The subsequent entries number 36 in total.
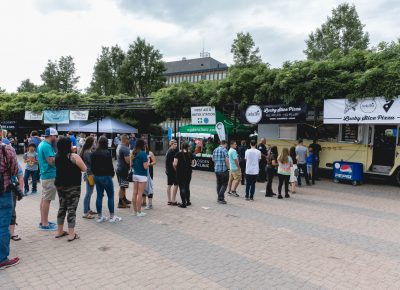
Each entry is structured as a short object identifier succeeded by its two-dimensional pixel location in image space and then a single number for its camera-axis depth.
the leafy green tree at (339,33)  32.72
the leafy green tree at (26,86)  70.19
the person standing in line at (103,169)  6.44
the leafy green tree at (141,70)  43.69
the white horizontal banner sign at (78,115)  24.46
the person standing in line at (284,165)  9.88
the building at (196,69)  97.25
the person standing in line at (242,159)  12.77
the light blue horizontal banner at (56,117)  25.86
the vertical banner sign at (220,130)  16.44
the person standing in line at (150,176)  8.17
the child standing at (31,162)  9.42
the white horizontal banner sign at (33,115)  27.23
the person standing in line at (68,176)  5.51
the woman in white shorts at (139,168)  7.19
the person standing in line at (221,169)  9.05
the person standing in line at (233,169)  9.93
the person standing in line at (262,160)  12.80
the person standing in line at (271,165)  10.22
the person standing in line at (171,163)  8.45
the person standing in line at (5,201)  4.46
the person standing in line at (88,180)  7.07
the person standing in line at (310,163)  13.27
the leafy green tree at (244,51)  29.92
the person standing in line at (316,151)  13.80
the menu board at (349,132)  14.77
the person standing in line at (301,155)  12.70
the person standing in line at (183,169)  8.26
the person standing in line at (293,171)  10.77
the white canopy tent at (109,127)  23.94
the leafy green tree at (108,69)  48.19
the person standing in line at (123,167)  7.65
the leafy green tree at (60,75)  54.47
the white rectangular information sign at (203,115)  17.72
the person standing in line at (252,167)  9.47
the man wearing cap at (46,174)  6.04
